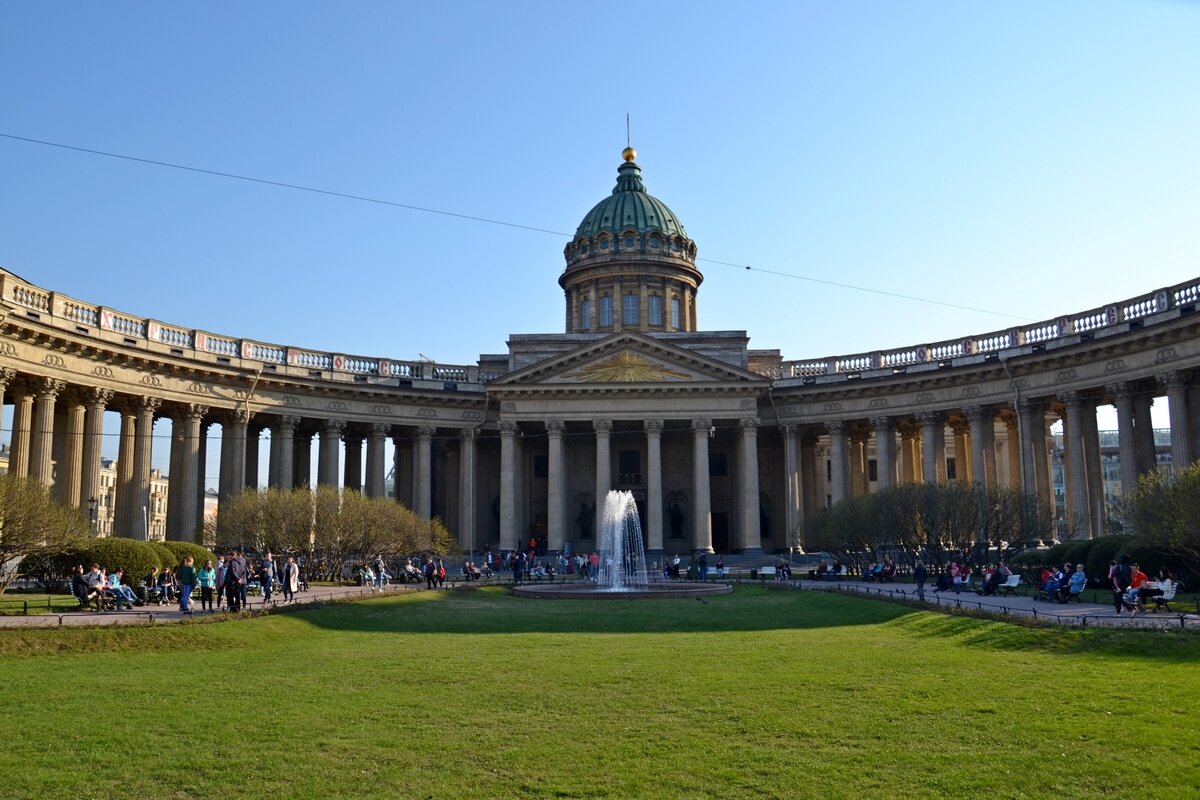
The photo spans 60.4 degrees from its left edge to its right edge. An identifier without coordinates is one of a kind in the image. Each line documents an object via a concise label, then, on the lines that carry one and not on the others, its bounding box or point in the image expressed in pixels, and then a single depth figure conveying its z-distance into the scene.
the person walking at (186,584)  27.69
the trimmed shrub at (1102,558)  35.41
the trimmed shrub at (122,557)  31.88
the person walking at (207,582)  28.53
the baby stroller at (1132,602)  26.14
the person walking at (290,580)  31.48
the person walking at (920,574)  33.13
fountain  37.41
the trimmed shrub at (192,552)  35.69
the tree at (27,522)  29.17
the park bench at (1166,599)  26.41
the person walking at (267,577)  31.25
